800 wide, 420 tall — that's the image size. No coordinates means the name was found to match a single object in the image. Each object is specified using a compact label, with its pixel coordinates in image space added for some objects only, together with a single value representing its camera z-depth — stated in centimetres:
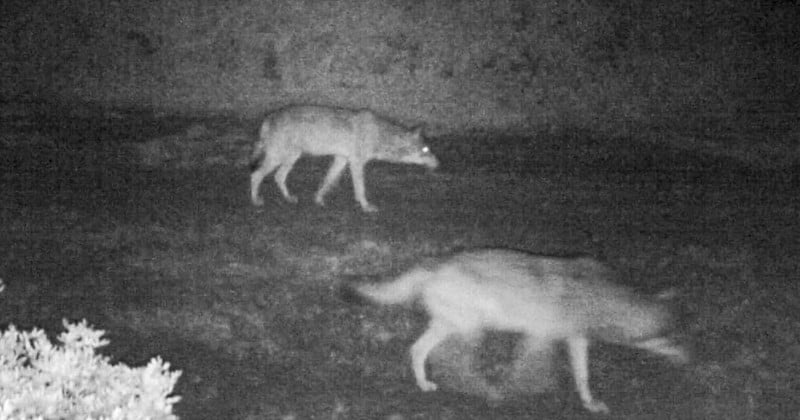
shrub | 262
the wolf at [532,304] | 504
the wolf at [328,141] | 899
